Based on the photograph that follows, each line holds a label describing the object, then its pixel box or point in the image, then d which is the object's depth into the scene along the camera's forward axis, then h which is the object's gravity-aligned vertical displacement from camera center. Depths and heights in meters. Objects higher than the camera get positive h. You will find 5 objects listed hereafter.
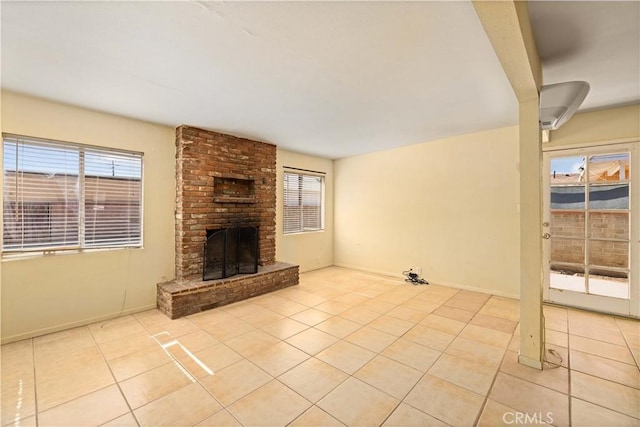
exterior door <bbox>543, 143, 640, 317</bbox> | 3.18 -0.19
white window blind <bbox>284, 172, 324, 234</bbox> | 5.41 +0.25
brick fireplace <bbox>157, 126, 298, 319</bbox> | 3.55 +0.07
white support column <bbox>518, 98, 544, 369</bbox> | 2.19 -0.17
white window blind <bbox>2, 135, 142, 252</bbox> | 2.74 +0.22
